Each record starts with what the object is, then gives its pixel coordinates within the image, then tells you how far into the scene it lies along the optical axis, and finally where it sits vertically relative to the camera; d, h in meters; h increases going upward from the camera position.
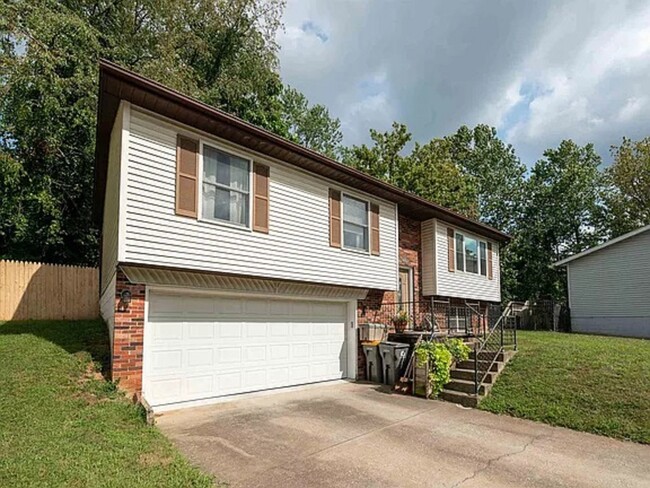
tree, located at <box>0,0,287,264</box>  15.30 +9.03
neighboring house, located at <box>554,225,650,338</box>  19.92 +0.73
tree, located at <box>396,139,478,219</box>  28.80 +8.17
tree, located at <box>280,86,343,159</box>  34.47 +14.17
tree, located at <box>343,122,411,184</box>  29.48 +9.97
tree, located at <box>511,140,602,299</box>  33.19 +6.43
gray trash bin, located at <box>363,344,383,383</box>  11.52 -1.63
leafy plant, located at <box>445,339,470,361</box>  10.57 -1.16
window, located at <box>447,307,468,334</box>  15.70 -0.60
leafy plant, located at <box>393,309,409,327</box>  12.80 -0.51
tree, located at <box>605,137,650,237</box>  31.05 +8.22
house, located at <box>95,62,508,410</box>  7.61 +1.07
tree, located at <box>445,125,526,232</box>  35.25 +10.63
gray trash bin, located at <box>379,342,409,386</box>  10.96 -1.44
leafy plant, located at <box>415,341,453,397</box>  9.73 -1.37
